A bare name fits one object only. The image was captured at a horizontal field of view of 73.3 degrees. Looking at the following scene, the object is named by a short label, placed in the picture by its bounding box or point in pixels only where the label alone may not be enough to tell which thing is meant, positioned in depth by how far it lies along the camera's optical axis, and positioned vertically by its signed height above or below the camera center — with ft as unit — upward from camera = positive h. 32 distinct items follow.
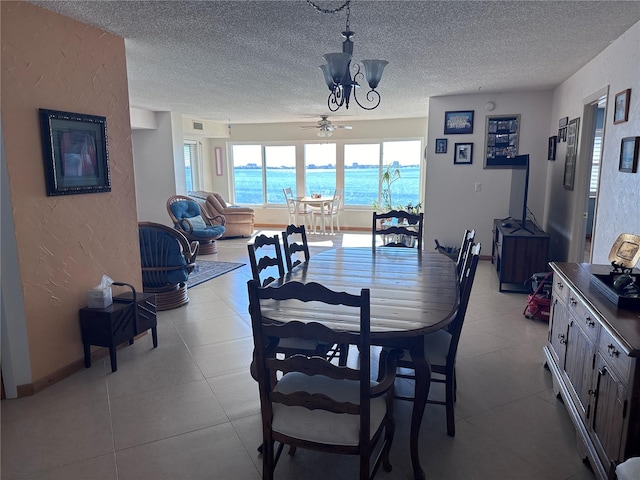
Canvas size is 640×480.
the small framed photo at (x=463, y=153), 19.47 +0.99
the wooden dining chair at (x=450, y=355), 7.18 -3.01
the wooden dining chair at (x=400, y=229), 11.61 -1.44
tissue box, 9.67 -2.73
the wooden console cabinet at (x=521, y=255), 14.71 -2.73
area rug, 17.30 -4.14
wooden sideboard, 5.20 -2.80
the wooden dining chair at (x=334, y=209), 29.01 -2.32
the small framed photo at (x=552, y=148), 17.47 +1.12
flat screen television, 16.63 -0.72
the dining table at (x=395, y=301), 6.07 -2.04
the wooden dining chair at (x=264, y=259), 8.18 -1.64
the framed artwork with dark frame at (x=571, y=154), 14.05 +0.70
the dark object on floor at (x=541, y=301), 12.44 -3.63
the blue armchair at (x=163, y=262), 13.09 -2.67
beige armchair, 26.76 -2.34
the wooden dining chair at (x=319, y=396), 5.01 -2.76
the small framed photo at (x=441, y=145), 19.74 +1.37
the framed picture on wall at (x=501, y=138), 18.84 +1.62
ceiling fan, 25.21 +2.86
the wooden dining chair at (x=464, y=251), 9.03 -1.66
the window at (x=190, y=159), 30.37 +1.17
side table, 9.51 -3.32
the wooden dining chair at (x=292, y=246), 9.62 -1.62
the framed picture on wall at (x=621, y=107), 9.70 +1.58
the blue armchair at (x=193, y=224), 22.59 -2.56
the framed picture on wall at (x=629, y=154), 9.06 +0.45
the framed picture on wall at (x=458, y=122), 19.19 +2.35
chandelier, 8.12 +2.09
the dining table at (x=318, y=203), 28.60 -1.90
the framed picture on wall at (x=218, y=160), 32.63 +1.12
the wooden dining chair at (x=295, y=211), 29.66 -2.48
